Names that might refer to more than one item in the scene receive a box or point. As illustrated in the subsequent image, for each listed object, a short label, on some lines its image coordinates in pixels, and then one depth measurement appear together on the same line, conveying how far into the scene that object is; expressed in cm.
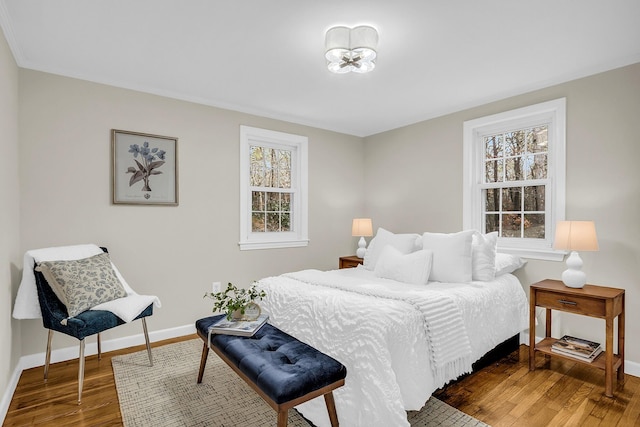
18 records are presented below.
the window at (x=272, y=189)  394
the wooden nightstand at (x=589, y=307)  241
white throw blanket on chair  244
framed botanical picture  314
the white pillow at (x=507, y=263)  309
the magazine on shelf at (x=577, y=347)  260
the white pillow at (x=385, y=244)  338
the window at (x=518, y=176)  317
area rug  204
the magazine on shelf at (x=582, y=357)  254
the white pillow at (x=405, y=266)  291
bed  180
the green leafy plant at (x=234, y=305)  225
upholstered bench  154
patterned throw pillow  237
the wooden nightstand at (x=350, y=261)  424
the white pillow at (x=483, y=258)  296
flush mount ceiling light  222
